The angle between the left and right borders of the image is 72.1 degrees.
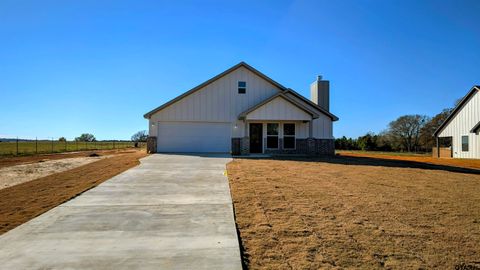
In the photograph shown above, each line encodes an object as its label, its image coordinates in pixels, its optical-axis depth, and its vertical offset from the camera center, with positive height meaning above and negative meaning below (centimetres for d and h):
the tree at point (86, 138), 8331 +144
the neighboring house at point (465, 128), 2395 +132
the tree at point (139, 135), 6604 +163
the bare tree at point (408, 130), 5216 +234
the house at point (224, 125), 2095 +119
